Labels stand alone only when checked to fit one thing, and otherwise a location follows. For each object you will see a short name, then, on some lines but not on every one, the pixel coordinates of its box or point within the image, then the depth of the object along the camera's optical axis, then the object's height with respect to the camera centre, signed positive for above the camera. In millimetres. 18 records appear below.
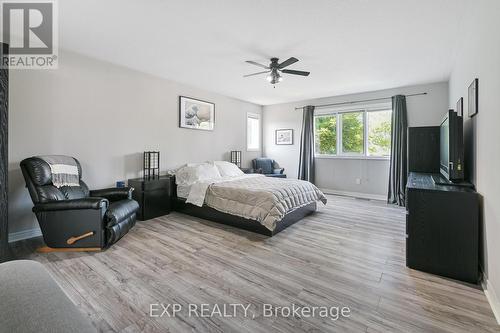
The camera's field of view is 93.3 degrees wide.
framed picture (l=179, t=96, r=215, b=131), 5035 +1129
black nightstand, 3908 -549
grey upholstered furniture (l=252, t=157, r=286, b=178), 6579 -59
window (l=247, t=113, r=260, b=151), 6949 +982
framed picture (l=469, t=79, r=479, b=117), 2202 +657
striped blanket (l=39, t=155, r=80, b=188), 2914 -85
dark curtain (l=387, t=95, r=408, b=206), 5070 +270
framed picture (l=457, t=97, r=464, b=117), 2965 +759
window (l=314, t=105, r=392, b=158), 5531 +800
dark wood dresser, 2080 -610
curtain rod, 5345 +1538
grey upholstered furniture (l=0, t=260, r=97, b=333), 672 -460
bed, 3275 -539
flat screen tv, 2309 +192
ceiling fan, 3529 +1420
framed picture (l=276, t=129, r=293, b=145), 6885 +816
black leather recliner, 2596 -584
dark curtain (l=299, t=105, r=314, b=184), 6398 +546
